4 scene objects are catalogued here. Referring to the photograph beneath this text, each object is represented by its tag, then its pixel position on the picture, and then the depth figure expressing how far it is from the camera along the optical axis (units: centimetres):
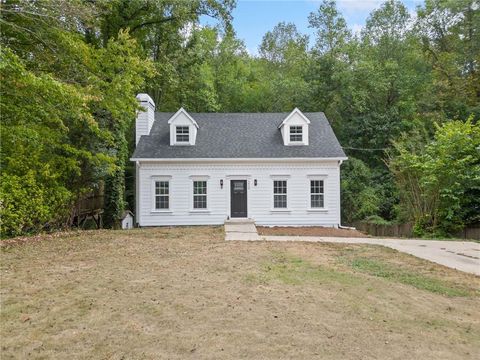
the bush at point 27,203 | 1019
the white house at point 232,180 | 1689
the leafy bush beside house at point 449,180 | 1436
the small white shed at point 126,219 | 1803
